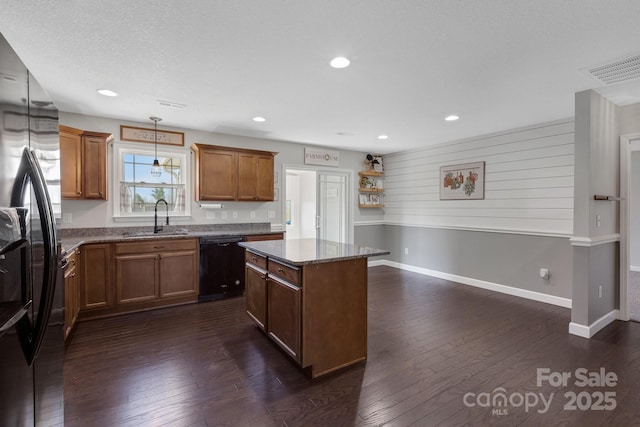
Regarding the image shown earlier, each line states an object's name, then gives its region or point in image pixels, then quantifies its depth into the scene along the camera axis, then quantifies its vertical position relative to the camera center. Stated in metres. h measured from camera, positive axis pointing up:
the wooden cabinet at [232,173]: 4.47 +0.57
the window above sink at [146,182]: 4.22 +0.41
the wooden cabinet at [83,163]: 3.56 +0.58
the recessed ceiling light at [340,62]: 2.45 +1.23
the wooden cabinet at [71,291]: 2.81 -0.80
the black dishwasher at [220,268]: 4.18 -0.82
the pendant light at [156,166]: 4.33 +0.64
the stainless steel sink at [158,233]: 4.00 -0.32
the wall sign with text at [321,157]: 5.76 +1.05
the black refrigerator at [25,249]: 0.97 -0.13
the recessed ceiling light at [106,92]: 3.14 +1.25
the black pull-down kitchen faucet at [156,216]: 4.26 -0.08
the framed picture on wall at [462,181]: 4.99 +0.49
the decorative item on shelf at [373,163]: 6.53 +1.04
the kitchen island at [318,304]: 2.31 -0.76
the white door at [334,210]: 6.21 +0.00
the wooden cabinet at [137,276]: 3.52 -0.81
